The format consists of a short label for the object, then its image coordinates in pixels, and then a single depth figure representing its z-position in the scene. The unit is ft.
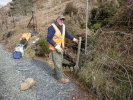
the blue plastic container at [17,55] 19.06
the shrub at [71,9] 22.74
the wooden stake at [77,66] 12.21
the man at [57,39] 10.13
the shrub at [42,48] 18.28
